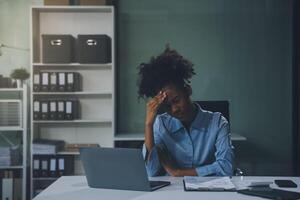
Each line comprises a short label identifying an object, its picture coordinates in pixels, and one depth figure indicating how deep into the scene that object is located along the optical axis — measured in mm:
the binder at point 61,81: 4102
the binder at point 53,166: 4105
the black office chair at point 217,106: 2811
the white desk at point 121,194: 1669
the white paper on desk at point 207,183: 1824
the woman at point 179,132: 2330
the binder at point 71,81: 4113
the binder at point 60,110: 4094
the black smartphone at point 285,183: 1885
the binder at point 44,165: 4108
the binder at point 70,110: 4105
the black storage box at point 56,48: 4090
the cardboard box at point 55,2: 4171
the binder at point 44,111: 4094
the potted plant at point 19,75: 4262
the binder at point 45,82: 4090
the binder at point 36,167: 4113
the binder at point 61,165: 4121
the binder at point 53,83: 4090
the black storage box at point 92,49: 4074
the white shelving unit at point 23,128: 4090
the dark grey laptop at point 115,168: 1704
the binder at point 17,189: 4164
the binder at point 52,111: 4090
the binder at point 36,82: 4090
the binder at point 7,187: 4125
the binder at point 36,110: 4090
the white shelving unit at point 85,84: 4332
